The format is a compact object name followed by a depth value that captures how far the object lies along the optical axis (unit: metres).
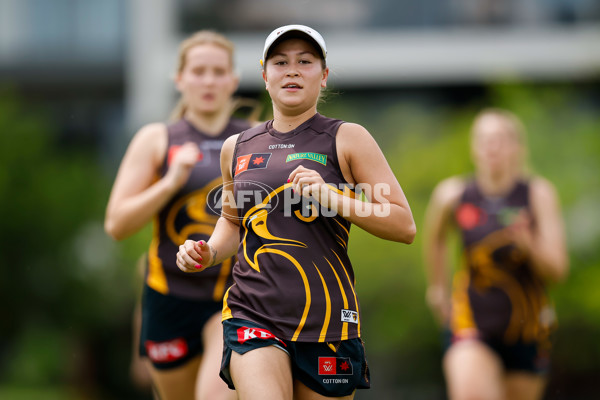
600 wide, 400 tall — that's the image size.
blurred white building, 53.12
